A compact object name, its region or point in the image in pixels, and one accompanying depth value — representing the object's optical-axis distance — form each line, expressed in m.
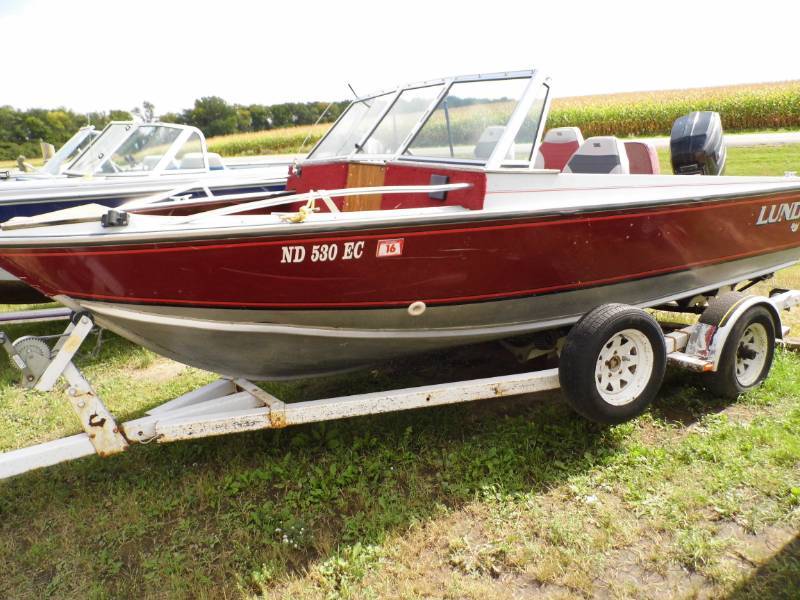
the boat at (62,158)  7.08
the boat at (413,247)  2.68
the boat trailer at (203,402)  2.69
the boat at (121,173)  5.75
